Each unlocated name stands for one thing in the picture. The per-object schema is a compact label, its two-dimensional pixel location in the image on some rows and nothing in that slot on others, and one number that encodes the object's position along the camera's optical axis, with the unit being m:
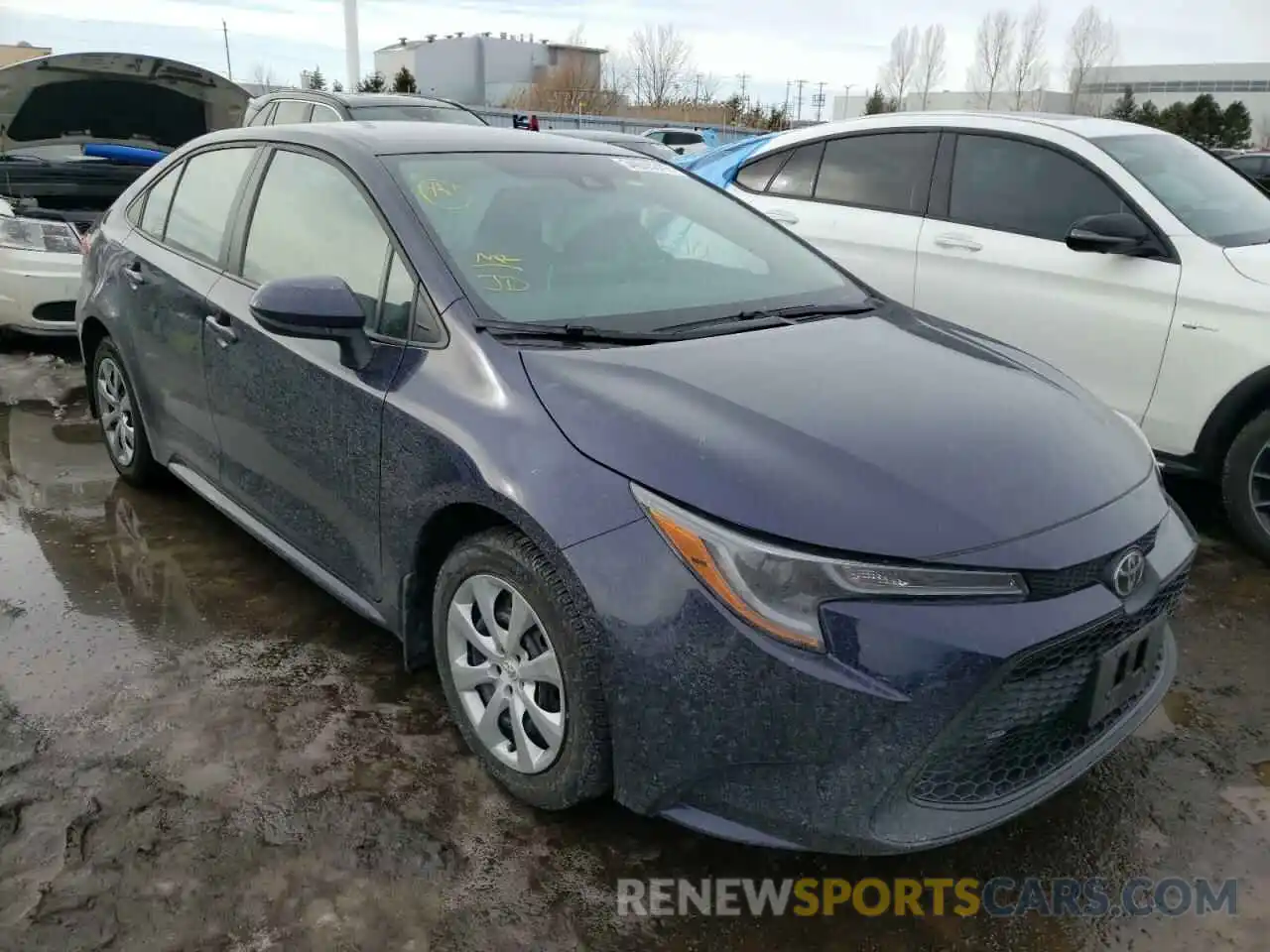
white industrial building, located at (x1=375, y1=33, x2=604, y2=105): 72.56
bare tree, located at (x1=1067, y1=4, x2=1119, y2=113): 68.19
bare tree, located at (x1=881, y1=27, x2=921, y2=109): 69.69
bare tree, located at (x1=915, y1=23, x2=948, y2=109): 69.88
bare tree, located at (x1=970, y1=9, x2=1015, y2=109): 66.12
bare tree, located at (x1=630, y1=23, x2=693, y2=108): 63.06
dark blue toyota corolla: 1.94
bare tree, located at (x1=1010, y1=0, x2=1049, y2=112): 65.62
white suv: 3.97
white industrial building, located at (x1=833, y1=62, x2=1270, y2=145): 67.00
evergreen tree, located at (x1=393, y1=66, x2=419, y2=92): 44.69
